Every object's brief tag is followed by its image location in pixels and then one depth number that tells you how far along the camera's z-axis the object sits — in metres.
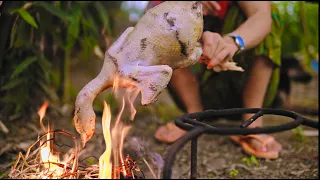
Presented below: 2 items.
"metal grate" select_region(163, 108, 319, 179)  1.04
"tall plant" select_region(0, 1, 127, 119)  2.47
